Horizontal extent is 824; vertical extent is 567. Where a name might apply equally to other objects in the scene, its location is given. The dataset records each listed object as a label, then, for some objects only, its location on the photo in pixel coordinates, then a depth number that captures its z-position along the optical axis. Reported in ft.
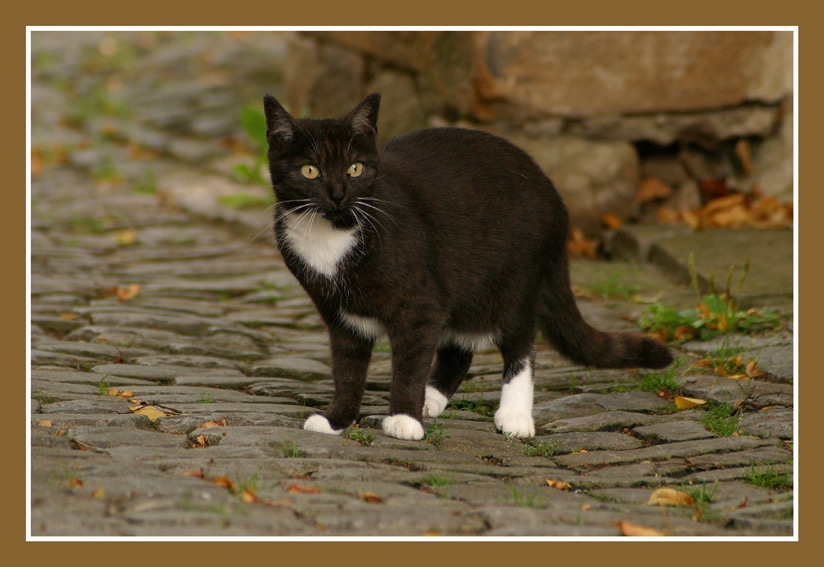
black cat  24.56
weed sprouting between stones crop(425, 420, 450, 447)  24.18
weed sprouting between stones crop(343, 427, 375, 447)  23.82
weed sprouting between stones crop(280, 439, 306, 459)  21.50
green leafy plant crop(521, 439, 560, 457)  23.94
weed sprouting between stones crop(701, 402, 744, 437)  24.59
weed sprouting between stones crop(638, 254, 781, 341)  32.27
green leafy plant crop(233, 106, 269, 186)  55.26
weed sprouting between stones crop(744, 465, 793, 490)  20.86
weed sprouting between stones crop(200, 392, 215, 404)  26.17
